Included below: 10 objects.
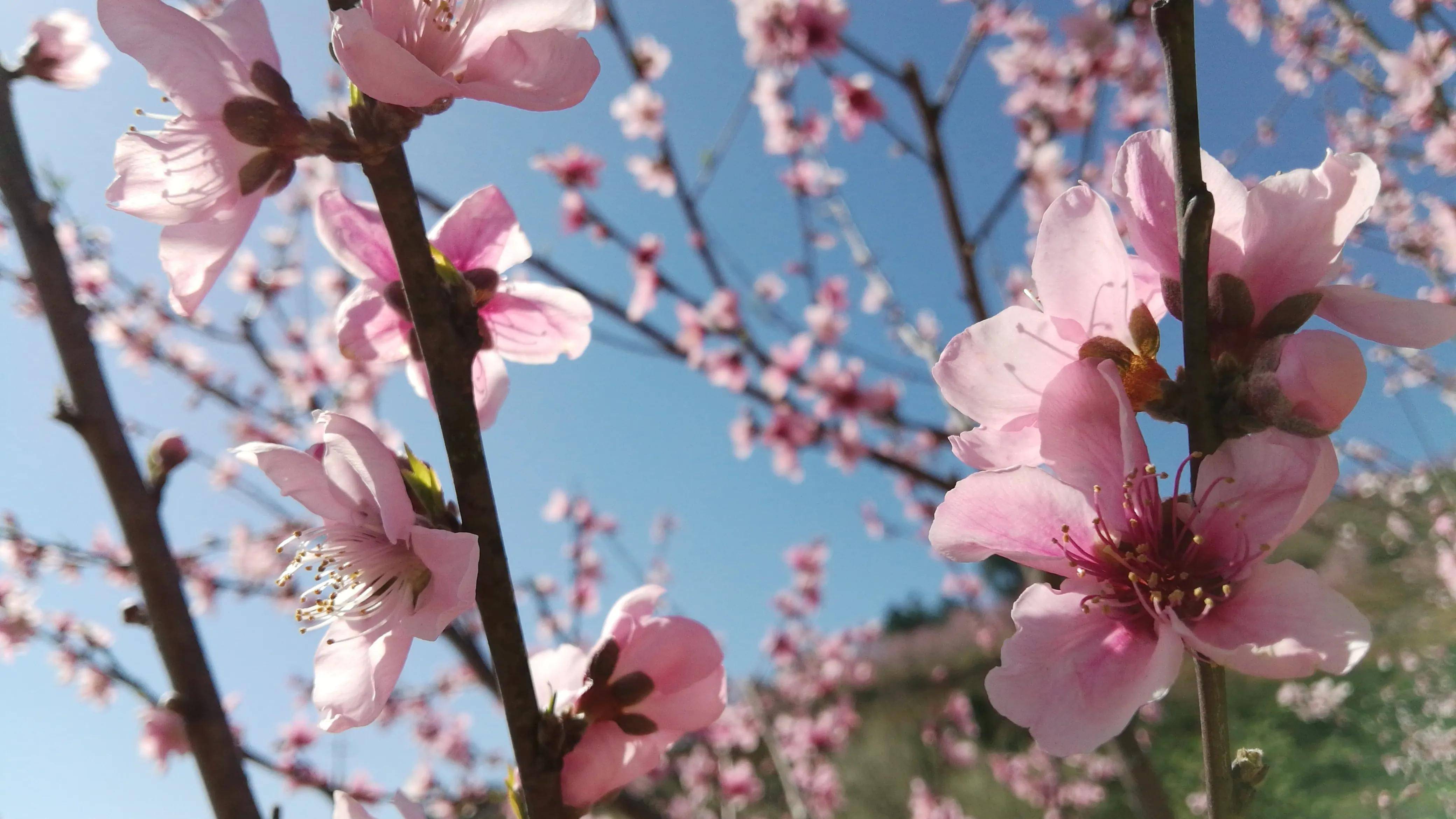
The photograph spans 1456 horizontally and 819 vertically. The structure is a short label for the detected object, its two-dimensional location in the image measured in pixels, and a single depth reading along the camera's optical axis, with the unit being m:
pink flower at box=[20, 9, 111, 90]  0.24
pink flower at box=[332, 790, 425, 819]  0.12
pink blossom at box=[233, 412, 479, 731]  0.11
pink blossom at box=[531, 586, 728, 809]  0.13
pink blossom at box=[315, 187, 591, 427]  0.14
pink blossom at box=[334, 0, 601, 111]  0.10
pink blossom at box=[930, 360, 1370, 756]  0.10
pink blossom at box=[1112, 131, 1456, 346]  0.10
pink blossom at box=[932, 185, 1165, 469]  0.11
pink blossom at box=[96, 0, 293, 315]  0.12
